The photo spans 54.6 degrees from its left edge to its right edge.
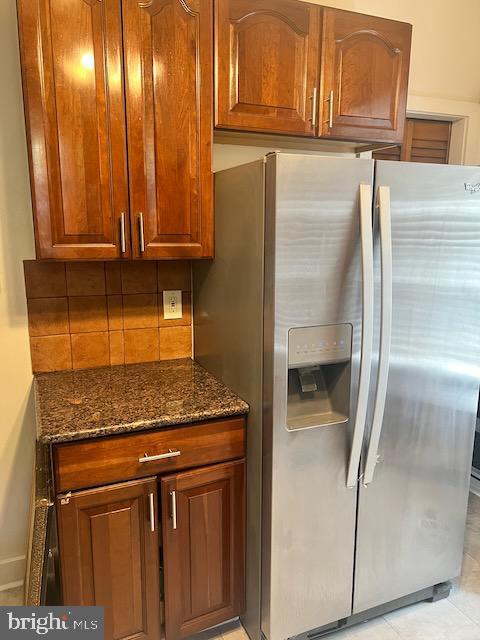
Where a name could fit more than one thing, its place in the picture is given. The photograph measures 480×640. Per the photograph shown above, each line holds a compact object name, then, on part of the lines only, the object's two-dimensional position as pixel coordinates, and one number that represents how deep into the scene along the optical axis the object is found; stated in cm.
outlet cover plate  208
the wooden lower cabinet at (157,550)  146
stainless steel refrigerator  144
